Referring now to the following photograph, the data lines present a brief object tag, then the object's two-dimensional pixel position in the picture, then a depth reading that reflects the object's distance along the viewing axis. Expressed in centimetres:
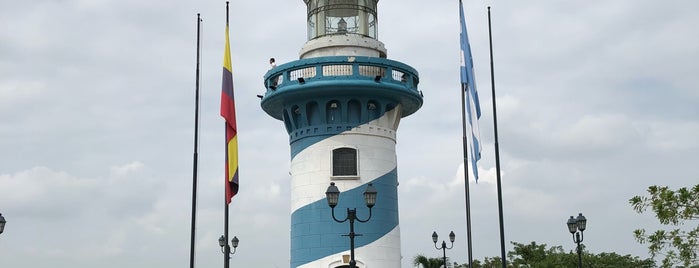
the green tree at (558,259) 4875
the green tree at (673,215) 2261
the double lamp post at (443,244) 3650
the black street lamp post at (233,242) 3597
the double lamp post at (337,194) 2223
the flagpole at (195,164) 2338
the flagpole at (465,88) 2645
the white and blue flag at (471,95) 2672
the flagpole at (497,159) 2455
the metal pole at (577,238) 2717
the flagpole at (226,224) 2358
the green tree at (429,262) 3759
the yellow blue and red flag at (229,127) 2467
